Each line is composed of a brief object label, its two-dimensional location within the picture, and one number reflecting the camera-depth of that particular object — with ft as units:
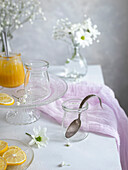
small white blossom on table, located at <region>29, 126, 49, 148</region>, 3.29
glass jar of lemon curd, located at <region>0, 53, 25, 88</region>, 3.97
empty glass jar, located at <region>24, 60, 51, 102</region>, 3.69
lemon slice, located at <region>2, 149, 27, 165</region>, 2.80
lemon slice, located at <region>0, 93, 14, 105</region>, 3.41
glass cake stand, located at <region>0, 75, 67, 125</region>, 3.74
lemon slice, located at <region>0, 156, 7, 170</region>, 2.63
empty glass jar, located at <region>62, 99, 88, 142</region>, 3.34
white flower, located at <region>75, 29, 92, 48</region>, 4.93
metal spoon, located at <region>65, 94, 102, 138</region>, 3.36
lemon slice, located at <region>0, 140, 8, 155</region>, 2.95
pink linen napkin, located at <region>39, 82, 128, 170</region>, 3.55
